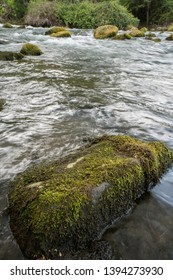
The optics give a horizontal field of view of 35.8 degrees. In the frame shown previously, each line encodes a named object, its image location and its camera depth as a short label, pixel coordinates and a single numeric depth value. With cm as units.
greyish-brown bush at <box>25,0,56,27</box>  2673
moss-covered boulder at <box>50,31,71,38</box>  1648
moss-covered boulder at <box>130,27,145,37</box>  1818
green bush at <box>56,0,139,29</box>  2489
